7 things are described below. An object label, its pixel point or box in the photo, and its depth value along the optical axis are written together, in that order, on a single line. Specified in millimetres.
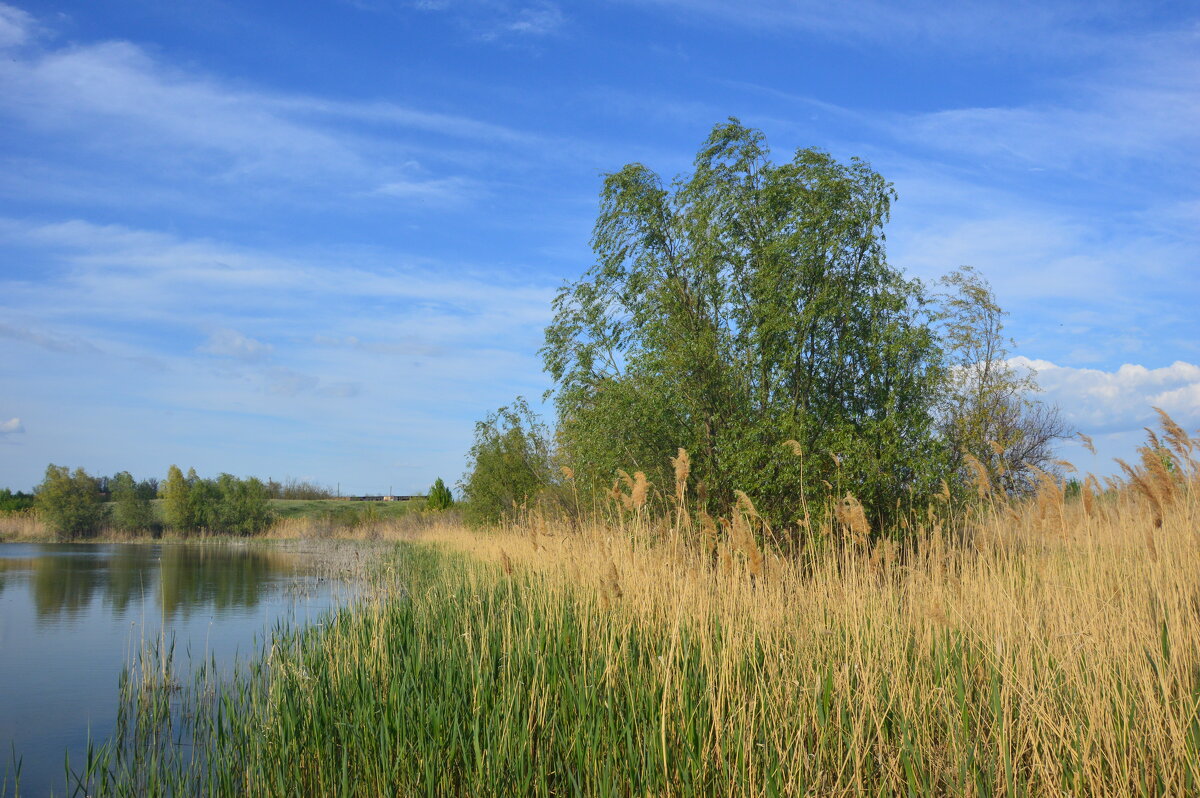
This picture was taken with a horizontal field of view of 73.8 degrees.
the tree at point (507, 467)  24672
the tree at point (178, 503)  44406
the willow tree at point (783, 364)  12312
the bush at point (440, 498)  42094
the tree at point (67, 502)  43562
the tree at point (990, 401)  24266
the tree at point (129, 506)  45438
